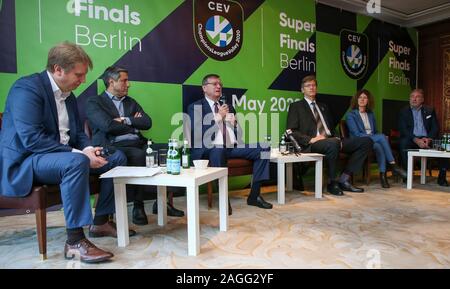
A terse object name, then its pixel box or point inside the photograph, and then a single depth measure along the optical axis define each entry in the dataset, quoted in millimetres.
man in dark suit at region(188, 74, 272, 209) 3088
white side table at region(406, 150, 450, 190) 3684
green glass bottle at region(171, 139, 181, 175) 2045
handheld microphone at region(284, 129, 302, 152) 3660
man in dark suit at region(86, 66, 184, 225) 2740
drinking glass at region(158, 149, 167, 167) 2379
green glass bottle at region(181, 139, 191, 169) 2309
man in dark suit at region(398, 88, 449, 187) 4637
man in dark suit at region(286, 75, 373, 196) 3803
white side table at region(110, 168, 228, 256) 1930
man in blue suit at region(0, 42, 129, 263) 1807
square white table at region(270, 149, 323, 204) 3301
